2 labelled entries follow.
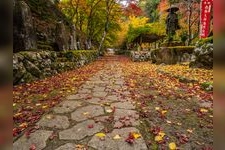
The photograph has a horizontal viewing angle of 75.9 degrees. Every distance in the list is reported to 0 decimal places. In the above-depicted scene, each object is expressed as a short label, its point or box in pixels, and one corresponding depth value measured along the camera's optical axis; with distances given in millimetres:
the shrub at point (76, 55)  7341
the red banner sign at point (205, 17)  7458
